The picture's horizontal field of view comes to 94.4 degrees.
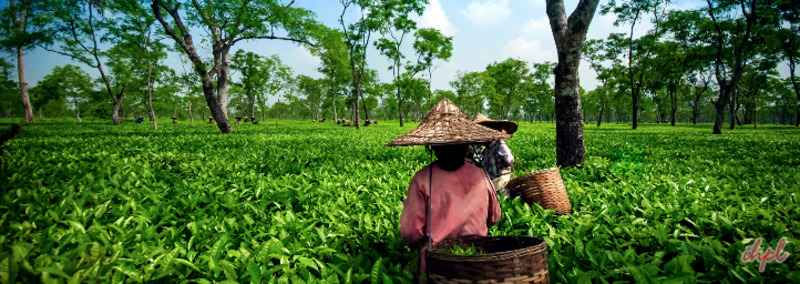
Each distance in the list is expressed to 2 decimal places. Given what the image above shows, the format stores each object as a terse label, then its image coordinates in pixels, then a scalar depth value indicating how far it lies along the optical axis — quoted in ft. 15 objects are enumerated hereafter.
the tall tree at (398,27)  113.09
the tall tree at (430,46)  137.49
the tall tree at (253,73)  166.71
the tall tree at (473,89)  199.41
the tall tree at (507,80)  201.67
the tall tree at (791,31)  77.25
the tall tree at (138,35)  64.18
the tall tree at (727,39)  68.39
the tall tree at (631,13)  105.50
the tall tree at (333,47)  76.89
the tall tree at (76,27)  81.92
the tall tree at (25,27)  48.70
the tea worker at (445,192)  10.51
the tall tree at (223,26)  63.77
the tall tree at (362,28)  108.17
